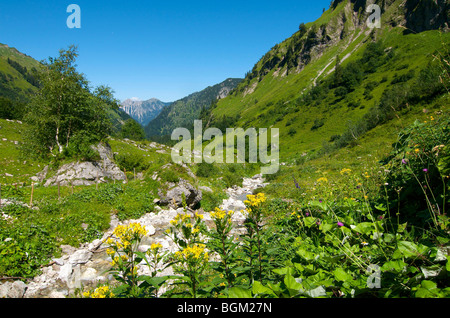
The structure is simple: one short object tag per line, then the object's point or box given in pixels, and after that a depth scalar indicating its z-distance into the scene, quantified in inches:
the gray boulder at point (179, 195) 554.6
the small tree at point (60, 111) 799.1
